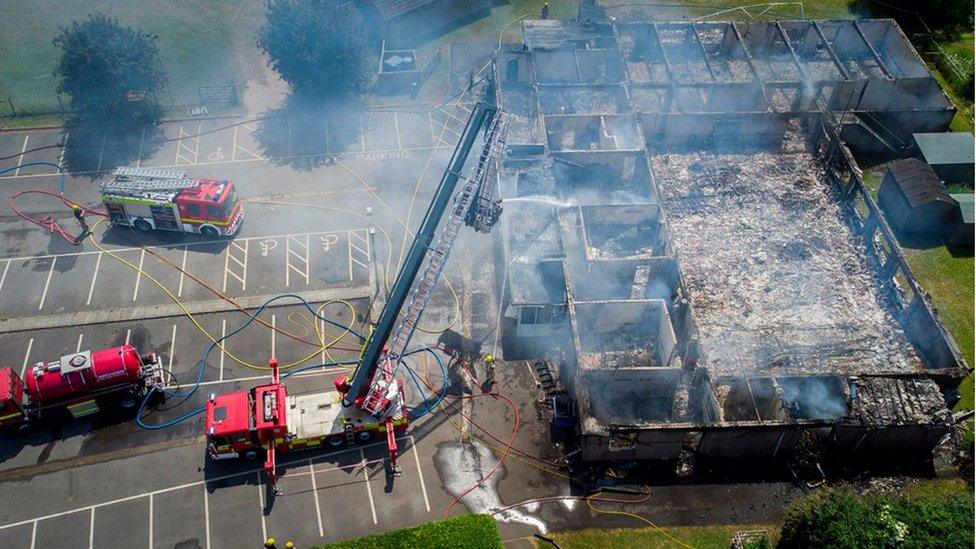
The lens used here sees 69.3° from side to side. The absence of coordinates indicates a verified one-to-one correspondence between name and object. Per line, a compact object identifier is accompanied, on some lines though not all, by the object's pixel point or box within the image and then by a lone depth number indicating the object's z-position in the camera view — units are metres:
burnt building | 31.09
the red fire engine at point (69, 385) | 30.72
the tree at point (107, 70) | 45.50
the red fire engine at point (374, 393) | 29.39
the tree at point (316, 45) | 46.72
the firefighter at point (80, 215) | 40.41
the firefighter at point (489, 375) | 34.12
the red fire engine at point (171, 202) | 39.88
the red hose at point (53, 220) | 40.94
